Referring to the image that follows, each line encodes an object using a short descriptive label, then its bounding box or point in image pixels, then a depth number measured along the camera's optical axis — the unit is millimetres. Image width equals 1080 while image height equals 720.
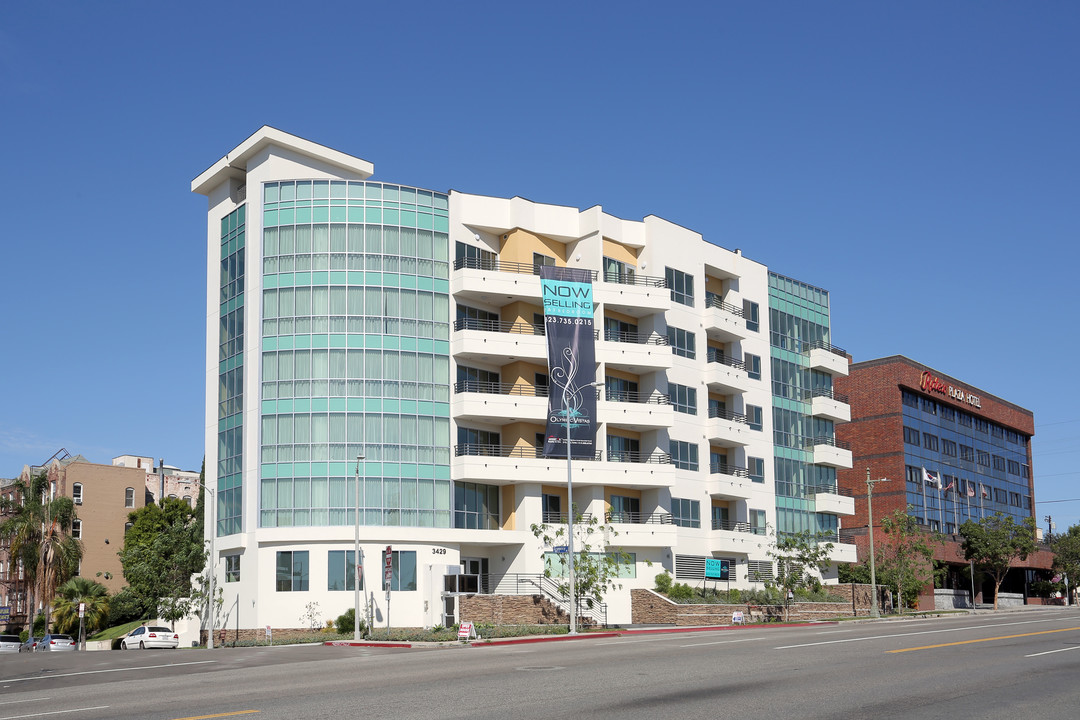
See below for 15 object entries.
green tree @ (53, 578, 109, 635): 82312
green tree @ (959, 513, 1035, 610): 92750
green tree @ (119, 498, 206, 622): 63219
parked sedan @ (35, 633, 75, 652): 67125
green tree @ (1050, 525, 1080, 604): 114775
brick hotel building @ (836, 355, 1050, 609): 92000
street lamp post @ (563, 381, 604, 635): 45875
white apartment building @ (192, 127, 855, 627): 56250
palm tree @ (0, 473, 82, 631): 82750
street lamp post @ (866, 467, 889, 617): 63594
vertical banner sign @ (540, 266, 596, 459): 58844
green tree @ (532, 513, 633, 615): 53250
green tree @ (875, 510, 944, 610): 75500
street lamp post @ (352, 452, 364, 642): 44725
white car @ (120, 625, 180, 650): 62000
